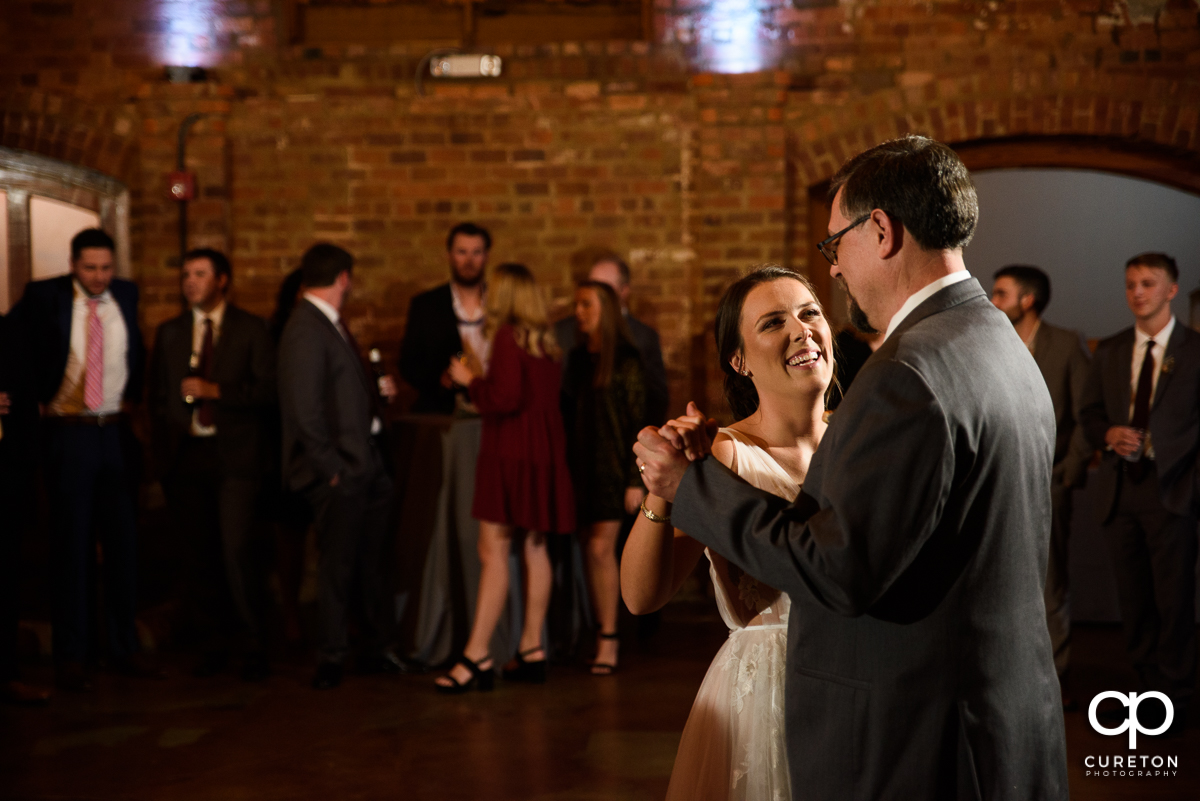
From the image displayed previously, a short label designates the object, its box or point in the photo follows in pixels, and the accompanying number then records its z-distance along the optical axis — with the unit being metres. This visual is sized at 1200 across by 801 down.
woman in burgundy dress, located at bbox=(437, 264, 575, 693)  4.34
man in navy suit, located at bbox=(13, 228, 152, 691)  4.35
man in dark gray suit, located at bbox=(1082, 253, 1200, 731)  3.90
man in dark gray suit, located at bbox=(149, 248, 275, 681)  4.59
